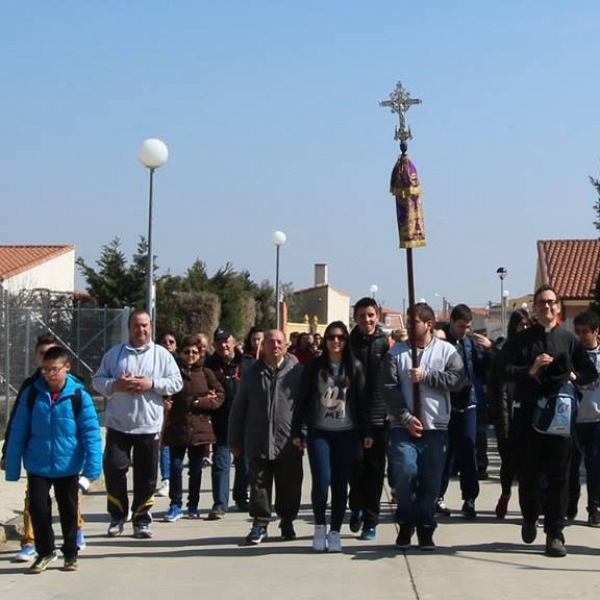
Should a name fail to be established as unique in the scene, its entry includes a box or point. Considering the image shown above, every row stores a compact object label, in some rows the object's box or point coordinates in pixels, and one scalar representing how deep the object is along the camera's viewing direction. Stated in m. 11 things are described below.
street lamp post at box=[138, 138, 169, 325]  17.78
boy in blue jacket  8.30
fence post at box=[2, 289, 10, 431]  18.59
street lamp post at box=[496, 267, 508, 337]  38.94
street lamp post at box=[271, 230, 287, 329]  28.80
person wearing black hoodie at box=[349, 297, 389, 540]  9.63
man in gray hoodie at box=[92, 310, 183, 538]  9.73
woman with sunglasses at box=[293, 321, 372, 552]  9.26
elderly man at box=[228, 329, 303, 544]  9.56
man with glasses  8.88
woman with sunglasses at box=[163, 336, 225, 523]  10.97
